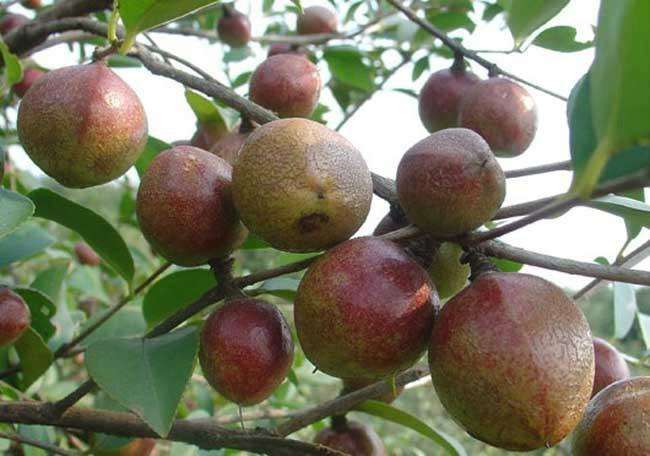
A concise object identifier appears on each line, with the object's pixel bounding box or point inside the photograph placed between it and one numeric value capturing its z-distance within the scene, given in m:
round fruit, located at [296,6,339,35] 0.61
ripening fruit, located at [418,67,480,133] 0.37
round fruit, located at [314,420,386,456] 0.33
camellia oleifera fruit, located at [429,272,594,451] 0.21
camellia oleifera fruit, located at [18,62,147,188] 0.26
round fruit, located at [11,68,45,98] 0.46
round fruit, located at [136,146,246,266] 0.26
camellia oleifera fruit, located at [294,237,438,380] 0.22
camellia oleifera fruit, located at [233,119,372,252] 0.23
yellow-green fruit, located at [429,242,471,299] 0.26
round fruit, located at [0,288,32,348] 0.30
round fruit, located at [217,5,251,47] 0.58
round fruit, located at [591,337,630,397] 0.28
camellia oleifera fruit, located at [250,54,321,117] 0.35
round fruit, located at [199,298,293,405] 0.25
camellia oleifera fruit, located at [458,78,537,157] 0.33
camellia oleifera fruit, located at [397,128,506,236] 0.22
